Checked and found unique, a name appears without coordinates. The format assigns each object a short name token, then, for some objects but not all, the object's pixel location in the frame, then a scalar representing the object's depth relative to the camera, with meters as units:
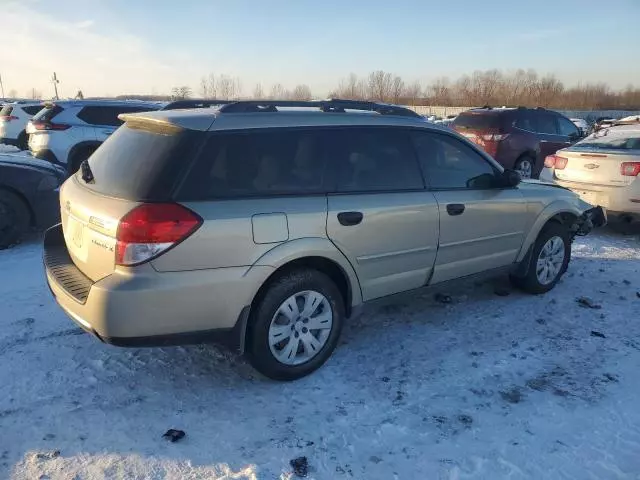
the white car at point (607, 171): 7.08
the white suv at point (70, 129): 10.23
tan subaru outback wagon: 2.99
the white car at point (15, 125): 15.57
